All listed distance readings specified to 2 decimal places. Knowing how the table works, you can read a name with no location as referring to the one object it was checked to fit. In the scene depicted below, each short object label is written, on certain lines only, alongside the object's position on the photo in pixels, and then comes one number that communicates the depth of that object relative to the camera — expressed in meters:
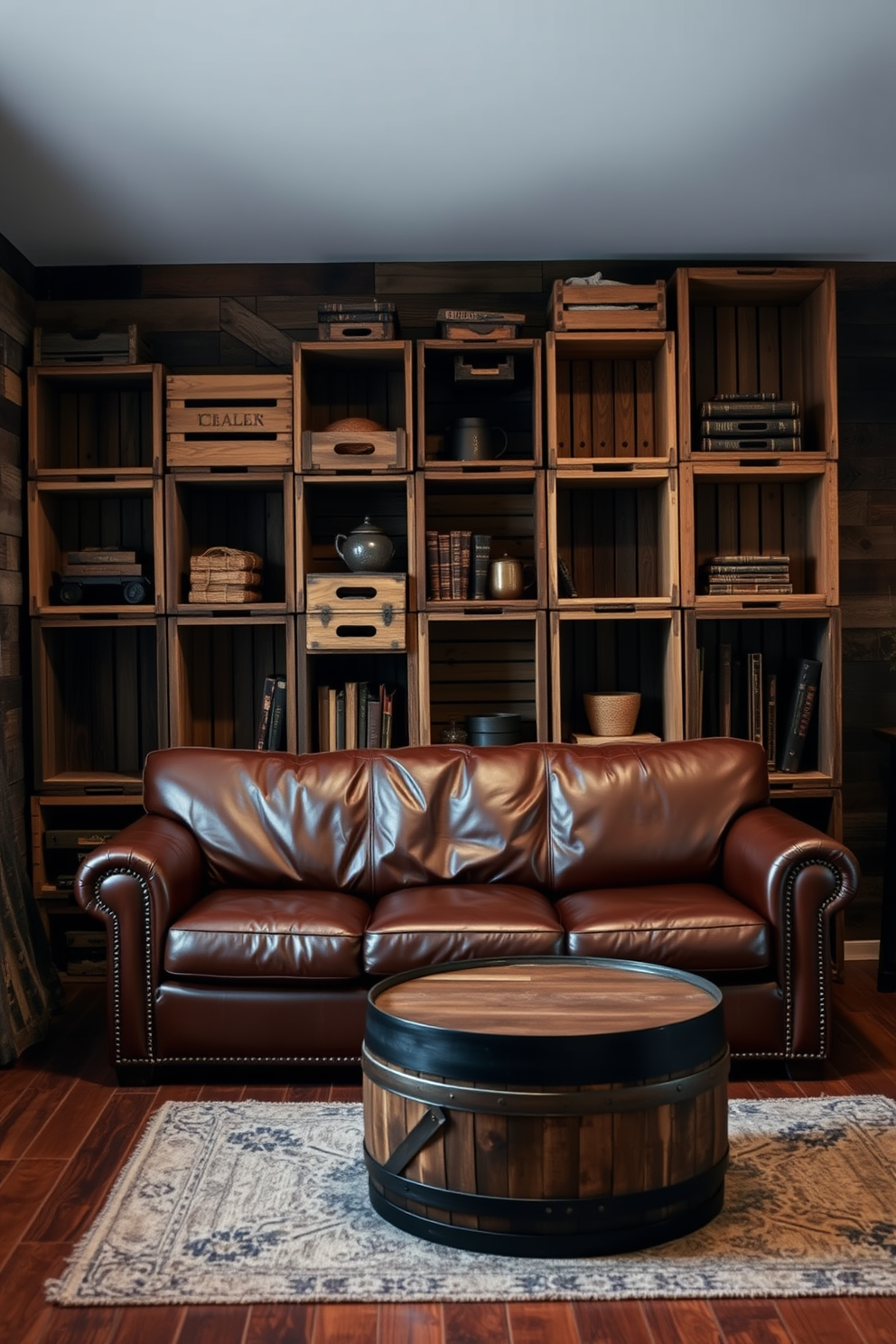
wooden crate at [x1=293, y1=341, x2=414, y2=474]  4.51
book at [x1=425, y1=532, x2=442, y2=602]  4.57
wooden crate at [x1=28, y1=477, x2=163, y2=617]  4.55
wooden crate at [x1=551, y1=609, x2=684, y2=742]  4.87
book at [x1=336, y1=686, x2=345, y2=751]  4.61
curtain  3.68
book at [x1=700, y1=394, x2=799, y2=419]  4.55
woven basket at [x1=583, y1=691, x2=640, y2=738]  4.61
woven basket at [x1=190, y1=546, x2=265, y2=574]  4.56
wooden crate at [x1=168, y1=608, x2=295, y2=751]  4.89
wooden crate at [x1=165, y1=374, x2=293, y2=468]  4.55
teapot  4.54
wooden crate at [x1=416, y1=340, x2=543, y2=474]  4.54
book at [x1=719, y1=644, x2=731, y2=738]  4.67
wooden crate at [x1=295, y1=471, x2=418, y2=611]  4.86
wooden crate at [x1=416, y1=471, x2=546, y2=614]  4.87
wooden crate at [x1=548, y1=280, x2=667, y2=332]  4.52
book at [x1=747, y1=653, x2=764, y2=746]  4.67
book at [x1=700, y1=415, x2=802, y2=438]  4.55
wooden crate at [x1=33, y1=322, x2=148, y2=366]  4.59
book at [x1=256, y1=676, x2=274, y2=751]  4.66
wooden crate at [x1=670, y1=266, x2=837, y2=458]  4.54
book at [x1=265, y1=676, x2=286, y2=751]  4.66
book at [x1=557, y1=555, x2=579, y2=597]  4.62
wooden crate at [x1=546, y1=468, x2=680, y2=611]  4.87
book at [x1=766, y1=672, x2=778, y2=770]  4.68
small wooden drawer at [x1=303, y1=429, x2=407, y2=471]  4.51
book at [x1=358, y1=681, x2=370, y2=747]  4.62
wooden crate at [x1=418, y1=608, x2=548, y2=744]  4.89
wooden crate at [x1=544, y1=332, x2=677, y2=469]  4.86
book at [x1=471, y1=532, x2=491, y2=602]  4.61
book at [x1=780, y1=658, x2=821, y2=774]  4.59
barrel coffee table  2.34
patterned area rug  2.29
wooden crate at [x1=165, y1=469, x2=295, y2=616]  4.74
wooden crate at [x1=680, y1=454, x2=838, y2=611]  4.52
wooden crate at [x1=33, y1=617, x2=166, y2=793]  4.89
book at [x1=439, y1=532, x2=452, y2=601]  4.57
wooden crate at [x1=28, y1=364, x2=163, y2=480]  4.88
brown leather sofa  3.40
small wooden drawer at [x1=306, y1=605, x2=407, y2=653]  4.48
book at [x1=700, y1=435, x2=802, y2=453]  4.55
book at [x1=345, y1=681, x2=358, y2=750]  4.61
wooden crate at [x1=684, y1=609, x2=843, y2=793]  4.51
